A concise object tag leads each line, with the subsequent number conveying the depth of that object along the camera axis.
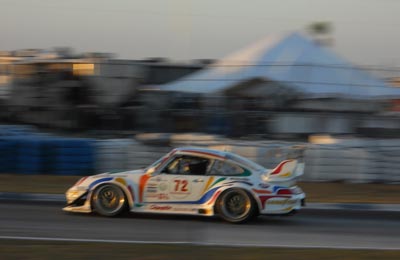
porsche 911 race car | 17.28
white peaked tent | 36.09
